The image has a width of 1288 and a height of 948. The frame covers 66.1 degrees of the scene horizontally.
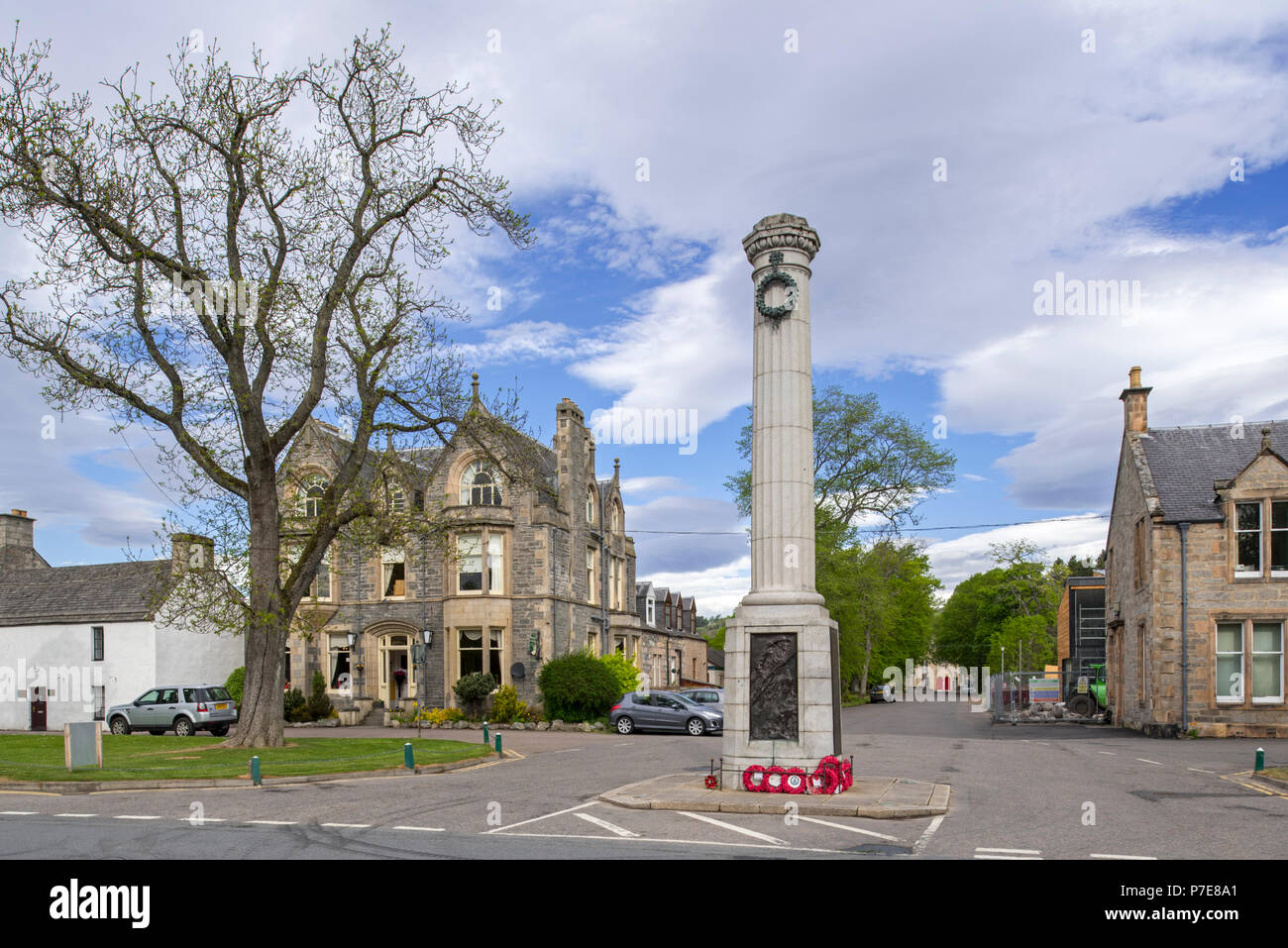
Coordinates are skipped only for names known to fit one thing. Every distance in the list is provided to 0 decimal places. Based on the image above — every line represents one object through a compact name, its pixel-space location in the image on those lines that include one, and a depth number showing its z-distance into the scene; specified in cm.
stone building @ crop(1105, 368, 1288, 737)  2986
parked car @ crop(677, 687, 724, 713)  3452
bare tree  2188
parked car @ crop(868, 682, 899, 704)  8688
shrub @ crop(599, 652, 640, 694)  3881
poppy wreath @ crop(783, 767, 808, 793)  1462
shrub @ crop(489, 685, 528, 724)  3688
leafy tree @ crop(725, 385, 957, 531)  5175
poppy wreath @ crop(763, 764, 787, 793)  1474
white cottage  3972
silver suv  3294
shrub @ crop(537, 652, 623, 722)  3641
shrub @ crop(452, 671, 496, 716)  3747
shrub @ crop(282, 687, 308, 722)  3897
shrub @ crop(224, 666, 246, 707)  3938
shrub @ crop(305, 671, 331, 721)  3934
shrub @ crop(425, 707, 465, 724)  3681
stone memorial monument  1511
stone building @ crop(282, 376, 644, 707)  3925
